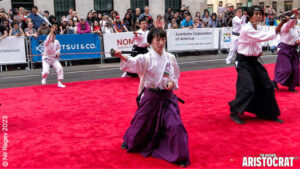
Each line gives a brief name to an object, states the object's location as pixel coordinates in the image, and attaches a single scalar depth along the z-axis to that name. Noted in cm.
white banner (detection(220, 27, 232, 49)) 1666
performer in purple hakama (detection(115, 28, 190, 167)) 422
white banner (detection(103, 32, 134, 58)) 1470
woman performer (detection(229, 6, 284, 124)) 562
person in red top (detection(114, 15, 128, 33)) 1505
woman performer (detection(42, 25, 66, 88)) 980
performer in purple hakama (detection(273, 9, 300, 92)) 776
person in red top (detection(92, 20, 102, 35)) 1470
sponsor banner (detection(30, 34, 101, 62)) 1371
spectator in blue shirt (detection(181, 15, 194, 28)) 1622
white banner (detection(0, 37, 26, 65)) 1334
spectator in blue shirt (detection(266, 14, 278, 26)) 1820
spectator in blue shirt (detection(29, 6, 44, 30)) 1435
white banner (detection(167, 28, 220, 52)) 1566
